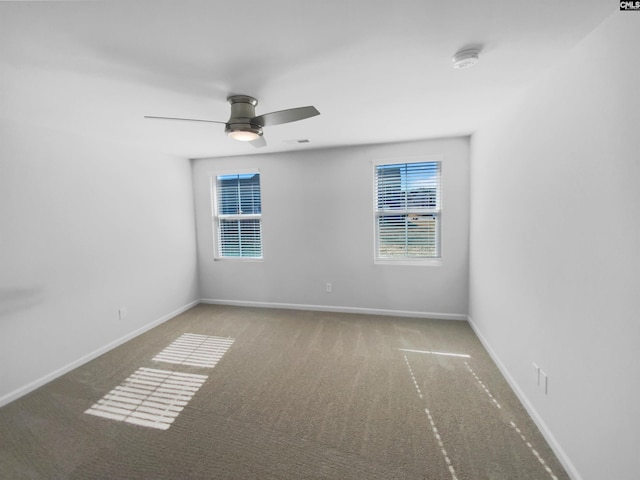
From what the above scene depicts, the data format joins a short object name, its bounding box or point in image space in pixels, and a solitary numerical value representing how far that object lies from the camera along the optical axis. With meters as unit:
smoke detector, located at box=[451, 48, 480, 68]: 1.49
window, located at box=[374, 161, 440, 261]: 3.58
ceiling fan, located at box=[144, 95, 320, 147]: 1.96
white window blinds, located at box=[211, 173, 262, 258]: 4.22
